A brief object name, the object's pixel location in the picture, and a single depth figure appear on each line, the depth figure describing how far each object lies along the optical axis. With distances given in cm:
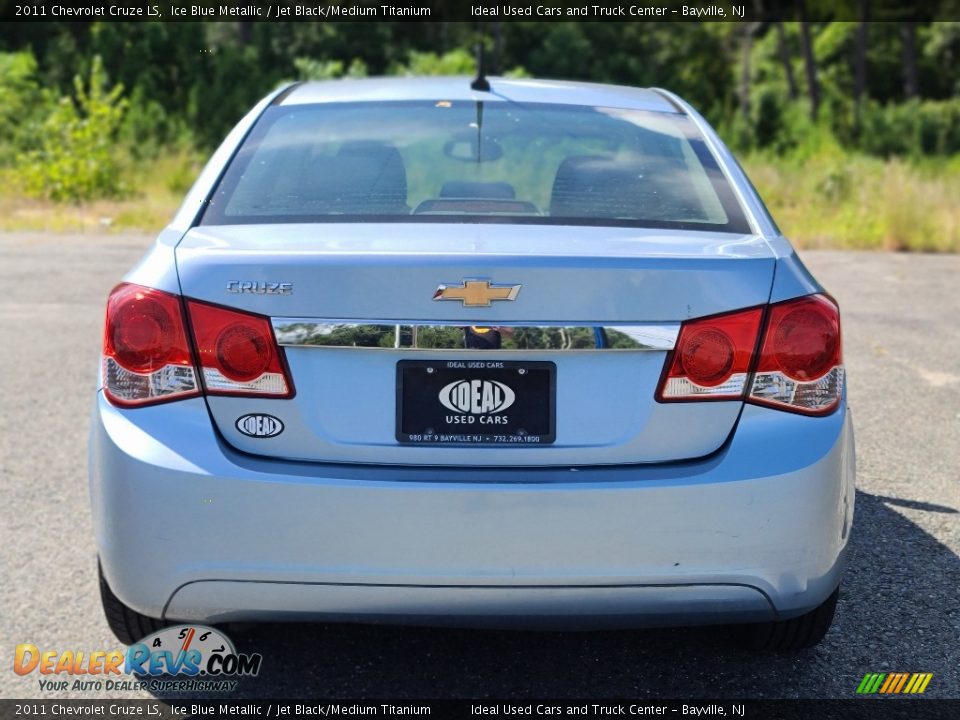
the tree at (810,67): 4784
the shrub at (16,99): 2588
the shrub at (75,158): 2025
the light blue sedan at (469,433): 262
